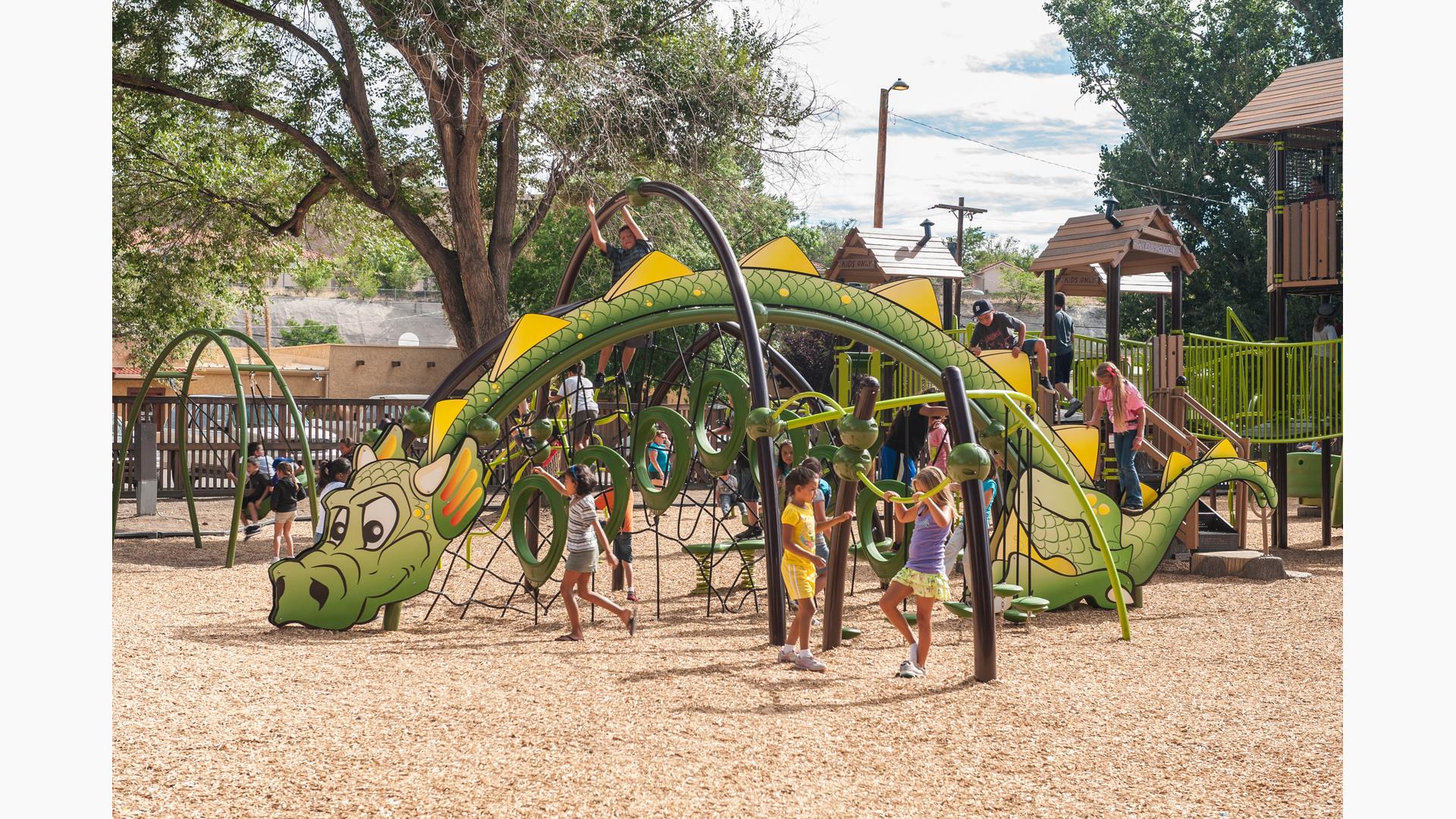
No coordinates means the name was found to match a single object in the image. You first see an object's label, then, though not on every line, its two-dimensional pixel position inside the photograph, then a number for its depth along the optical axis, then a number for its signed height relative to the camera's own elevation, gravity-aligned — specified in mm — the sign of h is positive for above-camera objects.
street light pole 25516 +5639
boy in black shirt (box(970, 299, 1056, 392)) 12062 +840
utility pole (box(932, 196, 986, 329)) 32656 +5724
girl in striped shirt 7840 -887
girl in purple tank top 6633 -907
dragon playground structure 7586 -380
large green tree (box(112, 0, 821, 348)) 15742 +4594
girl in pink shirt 10672 -116
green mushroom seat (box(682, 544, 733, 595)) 9242 -1260
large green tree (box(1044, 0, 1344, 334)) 30984 +8840
